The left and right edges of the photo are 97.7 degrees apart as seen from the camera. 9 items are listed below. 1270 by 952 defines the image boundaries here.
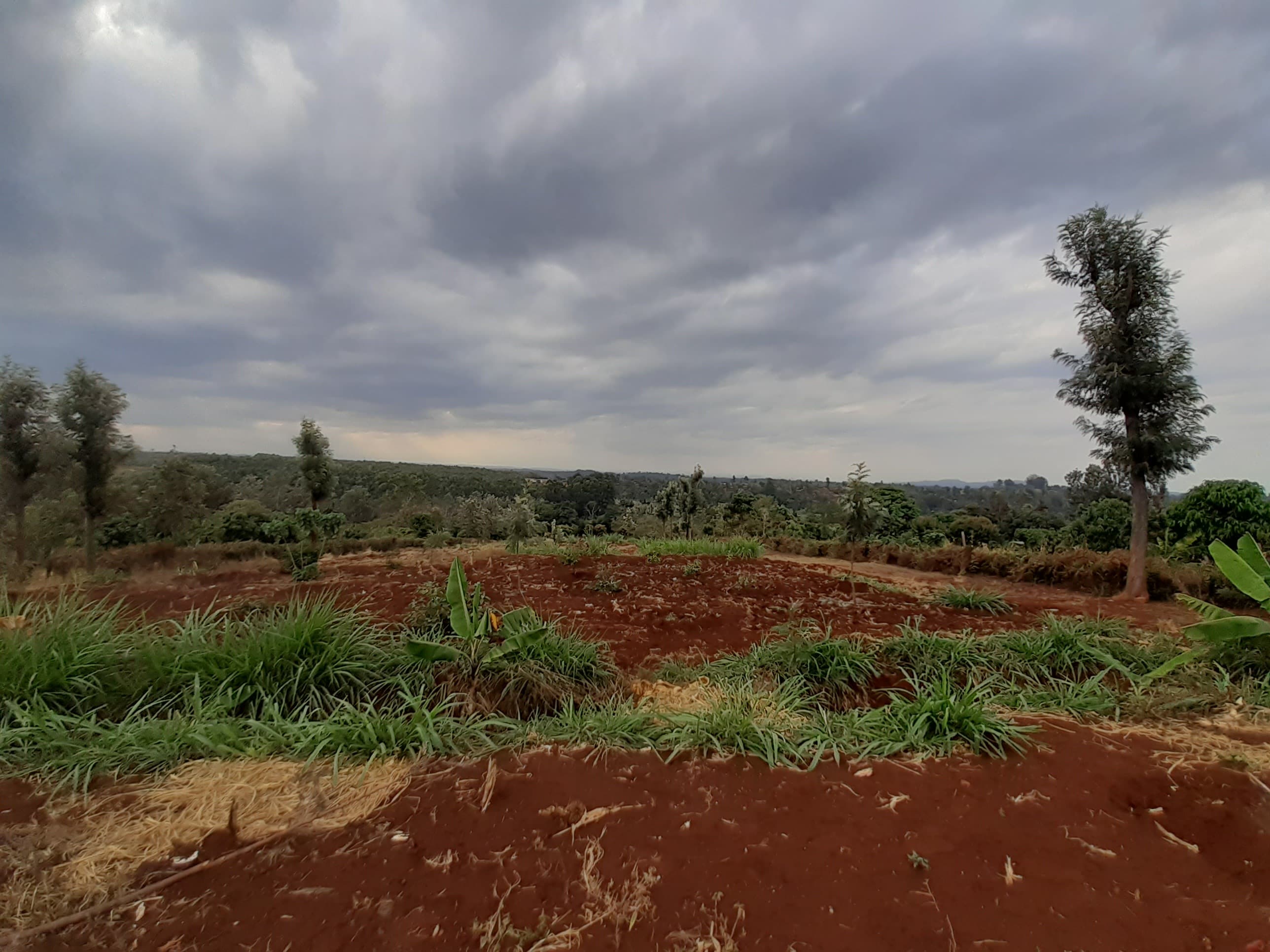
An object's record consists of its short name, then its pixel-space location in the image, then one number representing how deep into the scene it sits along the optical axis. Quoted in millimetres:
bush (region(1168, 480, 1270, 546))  13828
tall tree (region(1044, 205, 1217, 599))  9281
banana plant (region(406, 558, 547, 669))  3617
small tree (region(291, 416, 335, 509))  14906
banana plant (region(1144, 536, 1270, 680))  3766
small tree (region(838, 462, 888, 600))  10203
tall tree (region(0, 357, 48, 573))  13219
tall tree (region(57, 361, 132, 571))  14078
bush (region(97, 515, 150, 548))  22109
